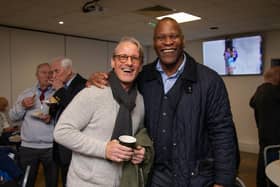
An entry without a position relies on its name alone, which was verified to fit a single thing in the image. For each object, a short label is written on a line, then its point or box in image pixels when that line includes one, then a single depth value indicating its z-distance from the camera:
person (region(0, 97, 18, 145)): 4.69
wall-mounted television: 6.07
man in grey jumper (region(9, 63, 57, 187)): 2.77
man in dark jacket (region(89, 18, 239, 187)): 1.52
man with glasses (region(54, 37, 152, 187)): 1.38
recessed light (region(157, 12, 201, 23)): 4.45
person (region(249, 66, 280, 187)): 3.33
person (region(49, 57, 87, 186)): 2.30
